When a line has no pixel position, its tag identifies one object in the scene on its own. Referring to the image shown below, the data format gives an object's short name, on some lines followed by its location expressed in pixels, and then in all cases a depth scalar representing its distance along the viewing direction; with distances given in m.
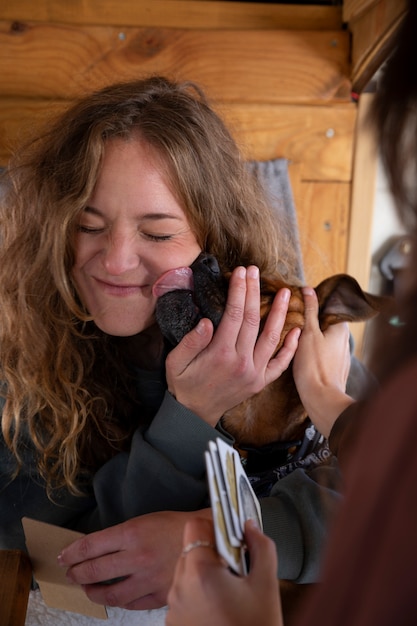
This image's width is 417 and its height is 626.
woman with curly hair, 1.24
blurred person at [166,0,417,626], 0.43
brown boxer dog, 1.33
